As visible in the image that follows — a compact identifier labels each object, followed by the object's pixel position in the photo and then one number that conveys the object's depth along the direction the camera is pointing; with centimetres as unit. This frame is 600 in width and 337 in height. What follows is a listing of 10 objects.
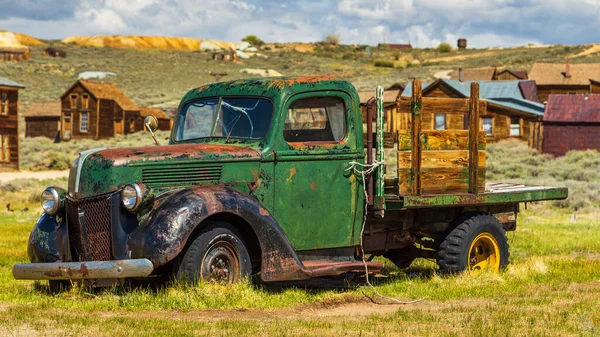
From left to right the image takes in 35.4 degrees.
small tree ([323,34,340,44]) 14612
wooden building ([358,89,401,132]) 6186
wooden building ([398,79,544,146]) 5200
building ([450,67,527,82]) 7539
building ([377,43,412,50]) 14941
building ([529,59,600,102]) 6838
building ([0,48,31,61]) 10106
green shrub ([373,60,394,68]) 11581
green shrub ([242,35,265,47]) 14512
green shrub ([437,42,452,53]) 13899
